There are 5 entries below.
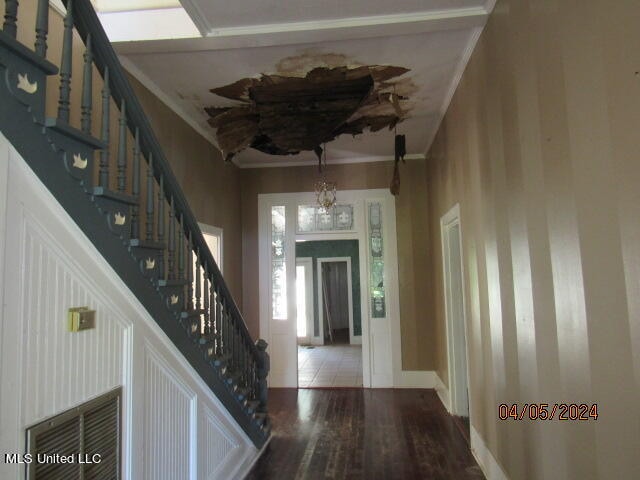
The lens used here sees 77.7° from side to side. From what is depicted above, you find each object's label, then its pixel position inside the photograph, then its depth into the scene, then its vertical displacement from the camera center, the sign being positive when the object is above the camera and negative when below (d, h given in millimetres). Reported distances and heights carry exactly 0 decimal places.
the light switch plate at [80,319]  1525 -118
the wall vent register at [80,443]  1365 -592
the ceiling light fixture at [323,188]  5336 +1291
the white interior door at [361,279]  5461 +38
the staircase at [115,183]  1298 +438
